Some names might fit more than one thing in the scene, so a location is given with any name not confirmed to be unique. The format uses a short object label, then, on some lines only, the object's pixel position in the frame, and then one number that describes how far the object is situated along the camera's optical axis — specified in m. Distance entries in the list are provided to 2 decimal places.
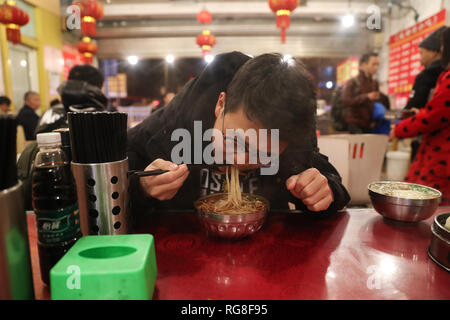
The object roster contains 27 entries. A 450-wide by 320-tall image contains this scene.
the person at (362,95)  4.53
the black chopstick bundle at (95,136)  0.82
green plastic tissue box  0.60
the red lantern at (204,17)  6.06
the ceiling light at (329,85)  8.21
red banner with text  5.36
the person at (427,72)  3.45
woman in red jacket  2.30
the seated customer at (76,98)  2.58
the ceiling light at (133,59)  8.99
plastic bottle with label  0.73
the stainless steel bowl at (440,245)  0.83
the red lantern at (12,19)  4.49
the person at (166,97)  6.51
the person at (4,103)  5.25
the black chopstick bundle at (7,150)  0.57
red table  0.75
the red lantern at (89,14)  4.62
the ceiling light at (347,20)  6.17
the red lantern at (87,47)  6.77
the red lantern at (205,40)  6.68
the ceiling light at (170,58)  8.95
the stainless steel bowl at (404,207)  1.09
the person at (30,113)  5.62
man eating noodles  1.04
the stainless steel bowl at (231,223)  0.93
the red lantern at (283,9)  4.30
